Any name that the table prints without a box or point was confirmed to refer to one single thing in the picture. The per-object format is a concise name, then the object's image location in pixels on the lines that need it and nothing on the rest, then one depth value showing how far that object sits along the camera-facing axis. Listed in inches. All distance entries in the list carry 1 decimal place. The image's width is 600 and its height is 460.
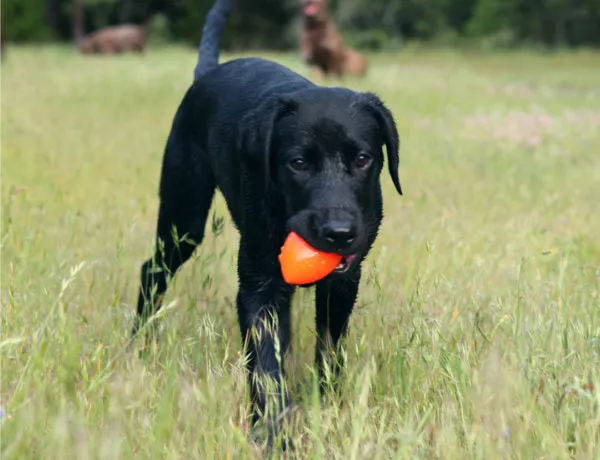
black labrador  110.7
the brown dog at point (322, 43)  678.5
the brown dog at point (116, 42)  1194.0
